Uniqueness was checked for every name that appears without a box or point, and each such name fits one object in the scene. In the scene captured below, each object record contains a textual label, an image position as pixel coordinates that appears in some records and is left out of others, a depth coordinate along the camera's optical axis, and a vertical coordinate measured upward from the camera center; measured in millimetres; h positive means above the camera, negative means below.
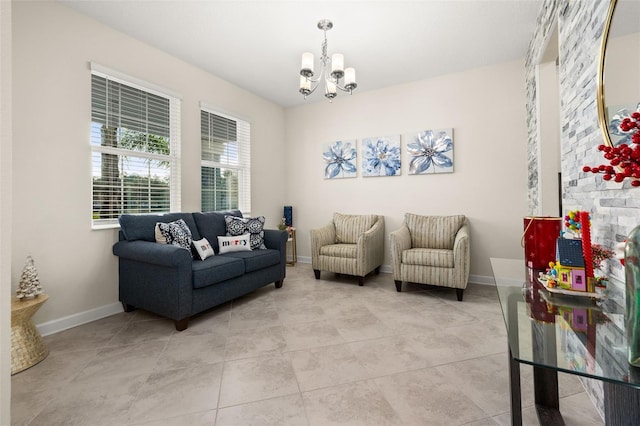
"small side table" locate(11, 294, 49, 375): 1748 -808
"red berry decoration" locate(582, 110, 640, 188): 801 +158
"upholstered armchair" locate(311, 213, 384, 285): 3514 -452
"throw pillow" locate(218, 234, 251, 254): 3138 -346
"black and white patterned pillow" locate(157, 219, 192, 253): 2639 -190
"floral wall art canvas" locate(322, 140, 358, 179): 4414 +881
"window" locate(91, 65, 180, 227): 2646 +701
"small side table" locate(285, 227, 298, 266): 4676 -545
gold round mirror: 1031 +576
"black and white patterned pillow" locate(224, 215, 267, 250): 3342 -177
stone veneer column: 1180 +429
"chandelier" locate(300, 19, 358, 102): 2525 +1346
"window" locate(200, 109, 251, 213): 3766 +759
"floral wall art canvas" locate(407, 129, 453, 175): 3719 +841
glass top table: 637 -353
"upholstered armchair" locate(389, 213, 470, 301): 2930 -459
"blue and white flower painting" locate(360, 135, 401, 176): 4066 +862
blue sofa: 2273 -533
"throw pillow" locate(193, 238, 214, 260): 2789 -355
